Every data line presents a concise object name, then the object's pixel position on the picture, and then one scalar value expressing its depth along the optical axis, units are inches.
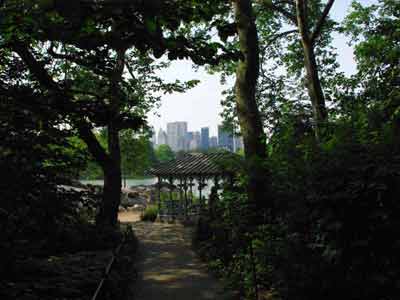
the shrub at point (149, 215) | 1010.7
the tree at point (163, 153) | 5022.1
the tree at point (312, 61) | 468.4
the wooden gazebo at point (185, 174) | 913.5
